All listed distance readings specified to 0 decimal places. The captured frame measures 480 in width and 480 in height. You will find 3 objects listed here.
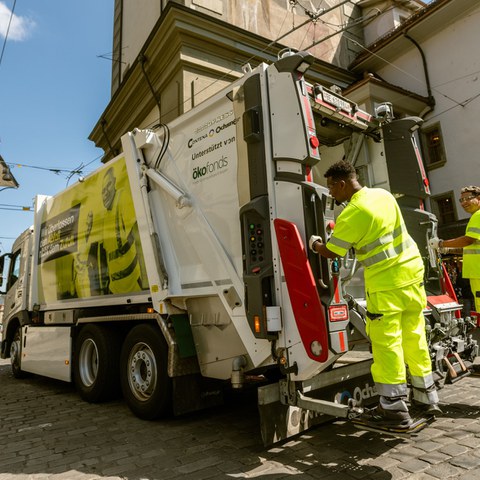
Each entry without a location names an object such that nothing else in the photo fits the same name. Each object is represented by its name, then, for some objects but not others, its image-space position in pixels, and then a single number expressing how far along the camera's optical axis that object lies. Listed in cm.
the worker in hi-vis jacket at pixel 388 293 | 265
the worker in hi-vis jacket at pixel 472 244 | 397
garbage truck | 298
